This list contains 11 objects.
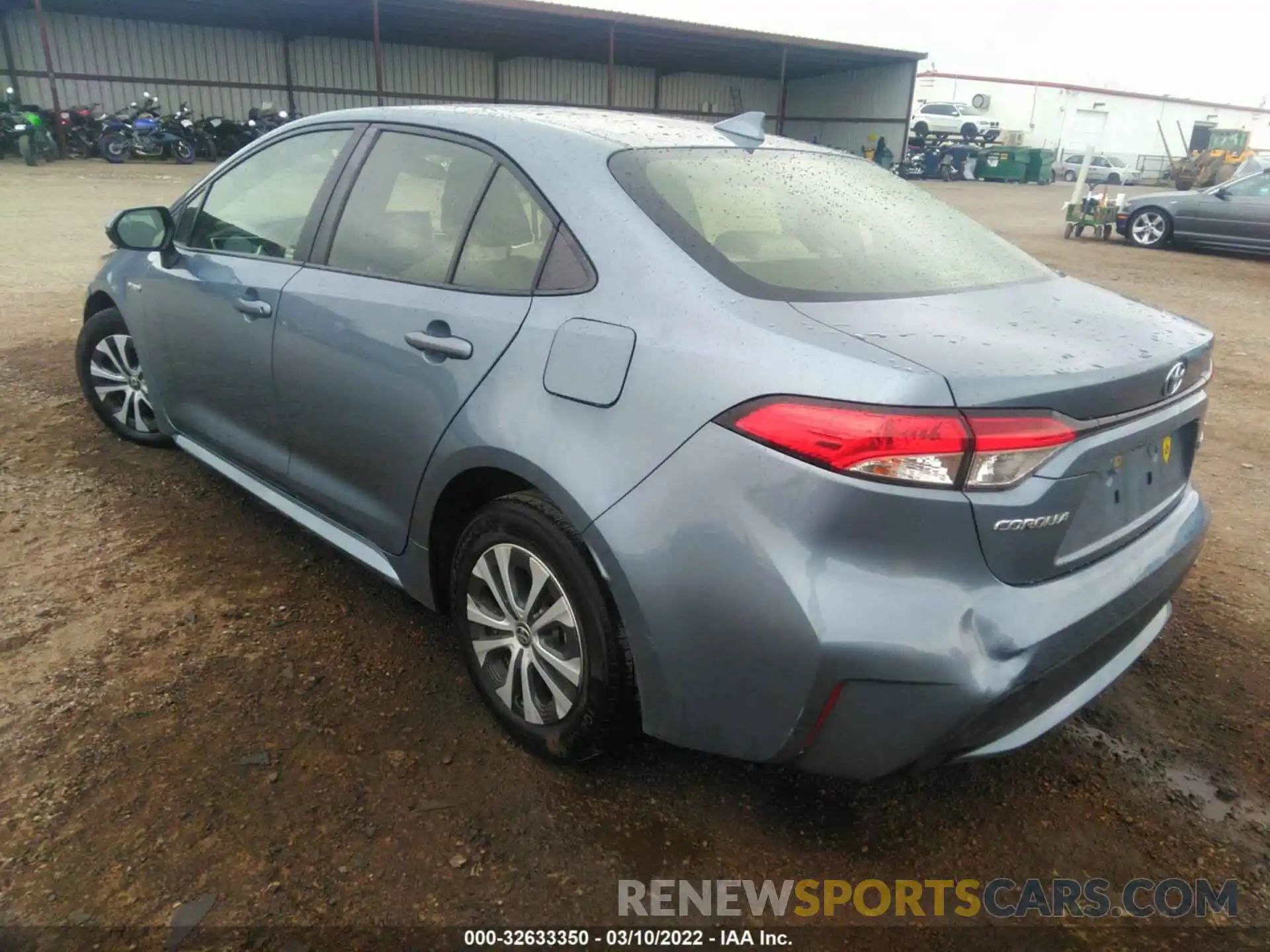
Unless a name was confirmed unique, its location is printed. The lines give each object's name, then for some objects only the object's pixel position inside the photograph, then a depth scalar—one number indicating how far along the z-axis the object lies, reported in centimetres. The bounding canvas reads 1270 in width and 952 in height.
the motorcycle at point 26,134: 1833
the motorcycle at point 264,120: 2250
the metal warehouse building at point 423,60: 2241
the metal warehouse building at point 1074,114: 4300
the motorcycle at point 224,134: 2244
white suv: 3684
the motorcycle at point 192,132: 2161
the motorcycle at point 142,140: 1992
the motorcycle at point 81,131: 2034
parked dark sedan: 1347
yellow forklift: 3103
